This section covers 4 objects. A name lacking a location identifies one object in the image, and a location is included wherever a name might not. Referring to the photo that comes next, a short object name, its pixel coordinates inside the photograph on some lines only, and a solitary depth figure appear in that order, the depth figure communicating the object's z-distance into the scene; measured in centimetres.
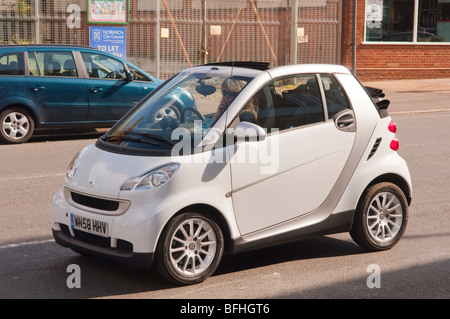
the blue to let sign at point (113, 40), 2017
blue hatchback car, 1355
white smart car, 562
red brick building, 2566
